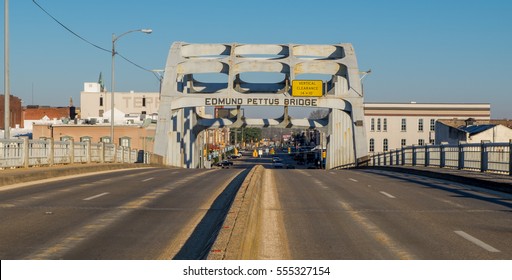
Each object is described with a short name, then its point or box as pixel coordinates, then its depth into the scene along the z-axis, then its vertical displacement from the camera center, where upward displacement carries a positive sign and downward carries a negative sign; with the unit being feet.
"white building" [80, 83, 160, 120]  470.39 +25.03
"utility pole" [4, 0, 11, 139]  85.35 +7.42
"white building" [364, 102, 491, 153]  350.64 +7.72
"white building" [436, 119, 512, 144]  239.91 +2.94
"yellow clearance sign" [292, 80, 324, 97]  213.25 +15.29
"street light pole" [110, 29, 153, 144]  166.91 +16.51
